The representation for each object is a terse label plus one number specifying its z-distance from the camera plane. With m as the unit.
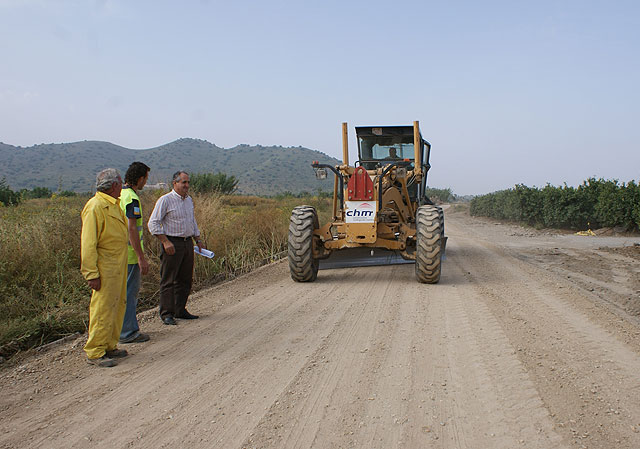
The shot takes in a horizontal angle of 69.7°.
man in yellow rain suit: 4.13
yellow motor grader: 7.61
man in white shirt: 5.54
